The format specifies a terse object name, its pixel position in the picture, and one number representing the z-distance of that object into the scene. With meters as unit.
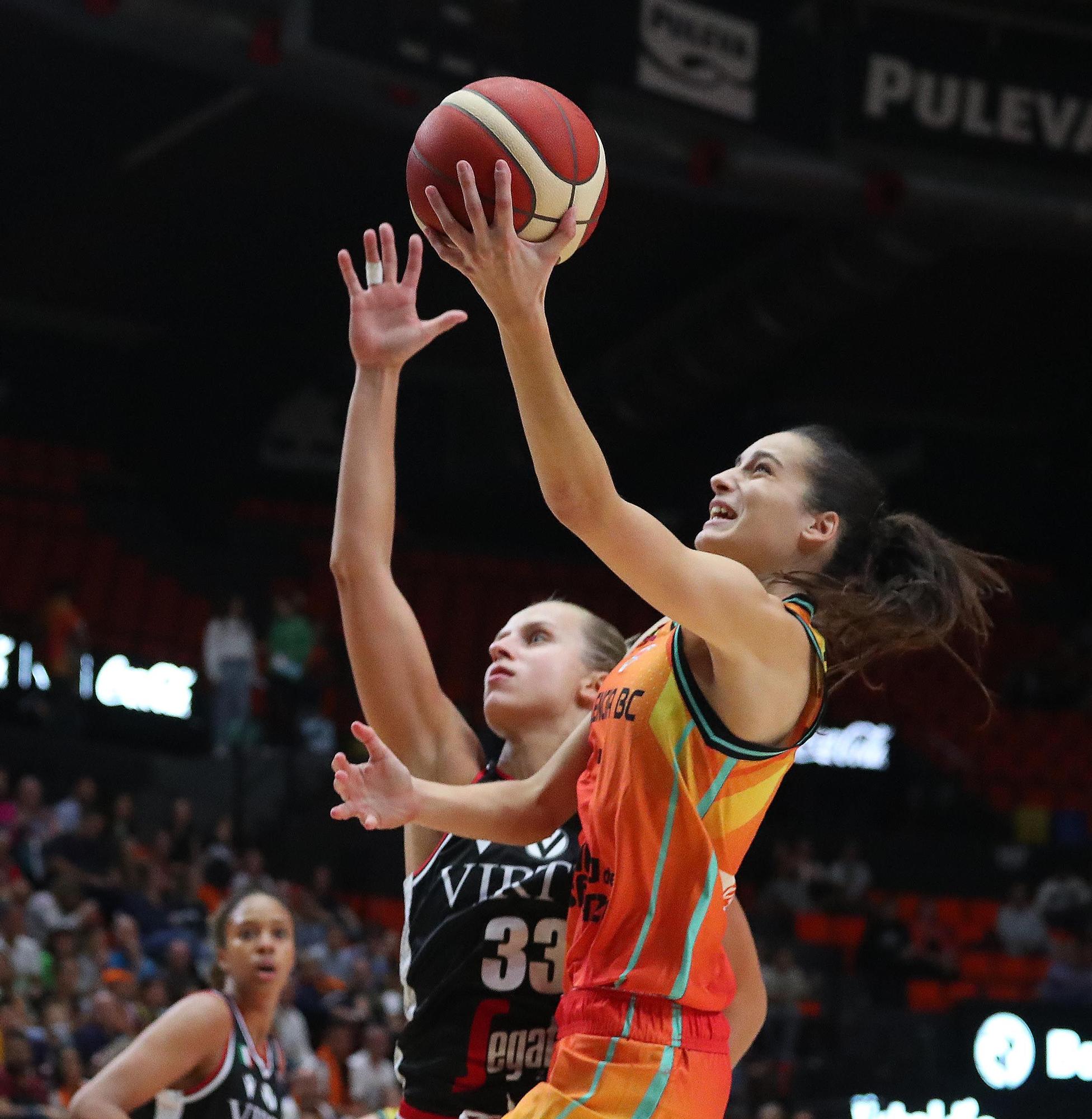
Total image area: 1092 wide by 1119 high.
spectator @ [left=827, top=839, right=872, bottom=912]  13.68
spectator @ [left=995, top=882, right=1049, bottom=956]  13.98
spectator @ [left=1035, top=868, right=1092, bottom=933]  14.18
